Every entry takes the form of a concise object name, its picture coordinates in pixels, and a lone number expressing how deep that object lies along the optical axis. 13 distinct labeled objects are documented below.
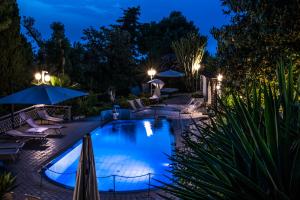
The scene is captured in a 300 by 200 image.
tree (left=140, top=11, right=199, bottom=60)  26.35
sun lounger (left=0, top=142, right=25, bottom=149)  7.56
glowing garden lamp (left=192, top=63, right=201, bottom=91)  20.05
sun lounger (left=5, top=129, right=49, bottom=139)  9.22
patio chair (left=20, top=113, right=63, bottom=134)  10.20
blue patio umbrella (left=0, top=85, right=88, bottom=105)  9.10
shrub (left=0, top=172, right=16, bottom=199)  4.65
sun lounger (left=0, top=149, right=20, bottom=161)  7.32
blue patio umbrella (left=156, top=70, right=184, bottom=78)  19.37
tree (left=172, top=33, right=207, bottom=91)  20.36
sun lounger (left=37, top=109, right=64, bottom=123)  11.63
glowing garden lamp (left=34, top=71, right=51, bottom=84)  11.50
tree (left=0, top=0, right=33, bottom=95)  12.06
